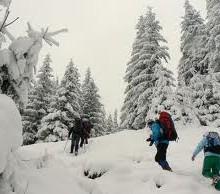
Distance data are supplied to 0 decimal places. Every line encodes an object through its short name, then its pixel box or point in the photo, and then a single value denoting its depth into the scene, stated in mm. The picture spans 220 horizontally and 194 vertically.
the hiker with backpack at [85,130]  20219
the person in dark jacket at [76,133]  19478
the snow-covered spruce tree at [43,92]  39656
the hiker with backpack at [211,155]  10477
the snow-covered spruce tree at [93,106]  44841
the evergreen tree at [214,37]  29250
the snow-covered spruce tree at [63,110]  36750
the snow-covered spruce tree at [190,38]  34844
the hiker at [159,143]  11516
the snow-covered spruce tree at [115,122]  79506
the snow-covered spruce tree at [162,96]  27328
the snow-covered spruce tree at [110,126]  69450
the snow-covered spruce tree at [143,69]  33250
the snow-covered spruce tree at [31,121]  37906
